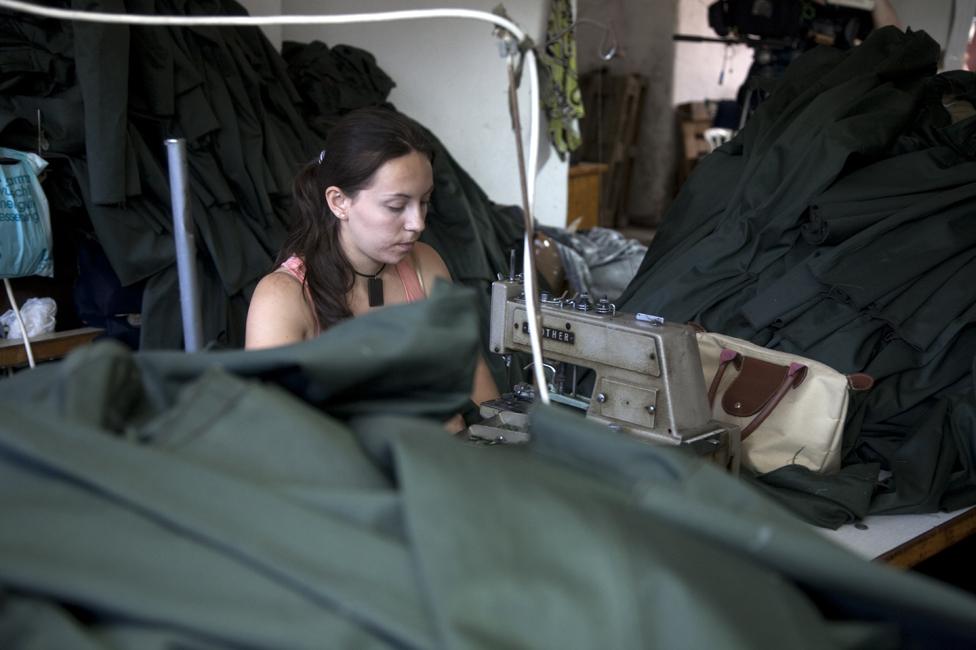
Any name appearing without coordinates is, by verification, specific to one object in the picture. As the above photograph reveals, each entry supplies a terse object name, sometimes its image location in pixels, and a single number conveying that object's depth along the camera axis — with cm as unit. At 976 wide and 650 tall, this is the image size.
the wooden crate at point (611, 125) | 796
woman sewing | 208
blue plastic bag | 279
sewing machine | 180
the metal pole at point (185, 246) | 190
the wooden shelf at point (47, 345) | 295
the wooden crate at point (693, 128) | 820
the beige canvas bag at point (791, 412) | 198
